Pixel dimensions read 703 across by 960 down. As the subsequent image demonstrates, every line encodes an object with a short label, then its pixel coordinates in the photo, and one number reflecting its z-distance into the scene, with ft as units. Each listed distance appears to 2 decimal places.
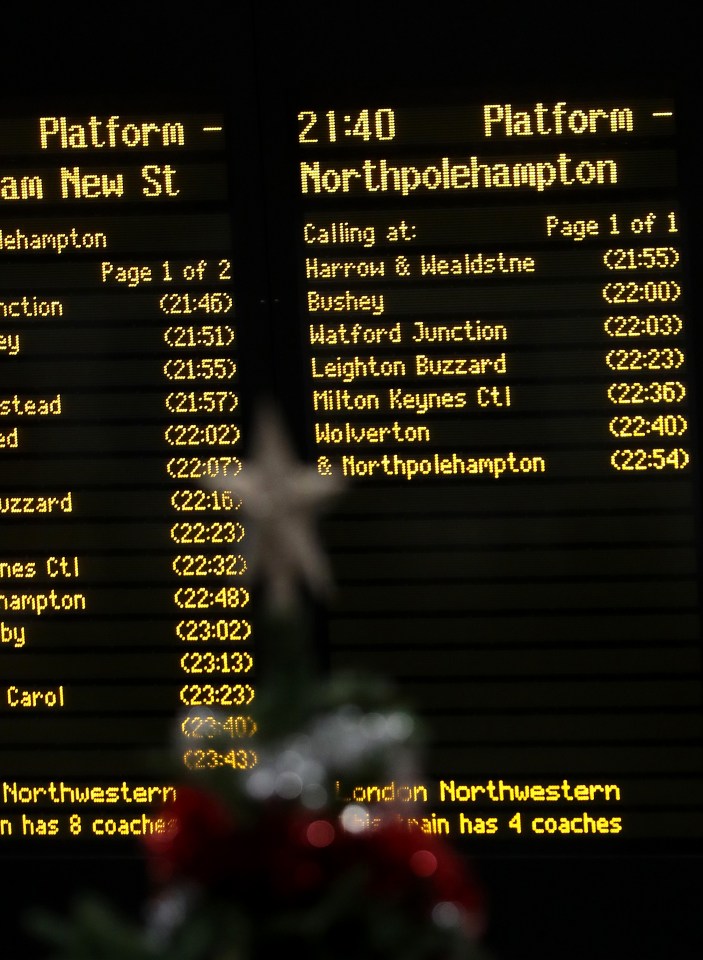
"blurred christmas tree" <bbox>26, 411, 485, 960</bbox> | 16.25
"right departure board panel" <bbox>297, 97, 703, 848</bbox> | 31.45
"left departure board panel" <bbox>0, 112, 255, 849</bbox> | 32.32
